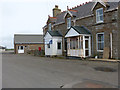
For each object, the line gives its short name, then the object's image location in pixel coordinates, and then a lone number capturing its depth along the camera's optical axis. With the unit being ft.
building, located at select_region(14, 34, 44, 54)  144.82
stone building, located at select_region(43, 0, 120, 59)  49.26
